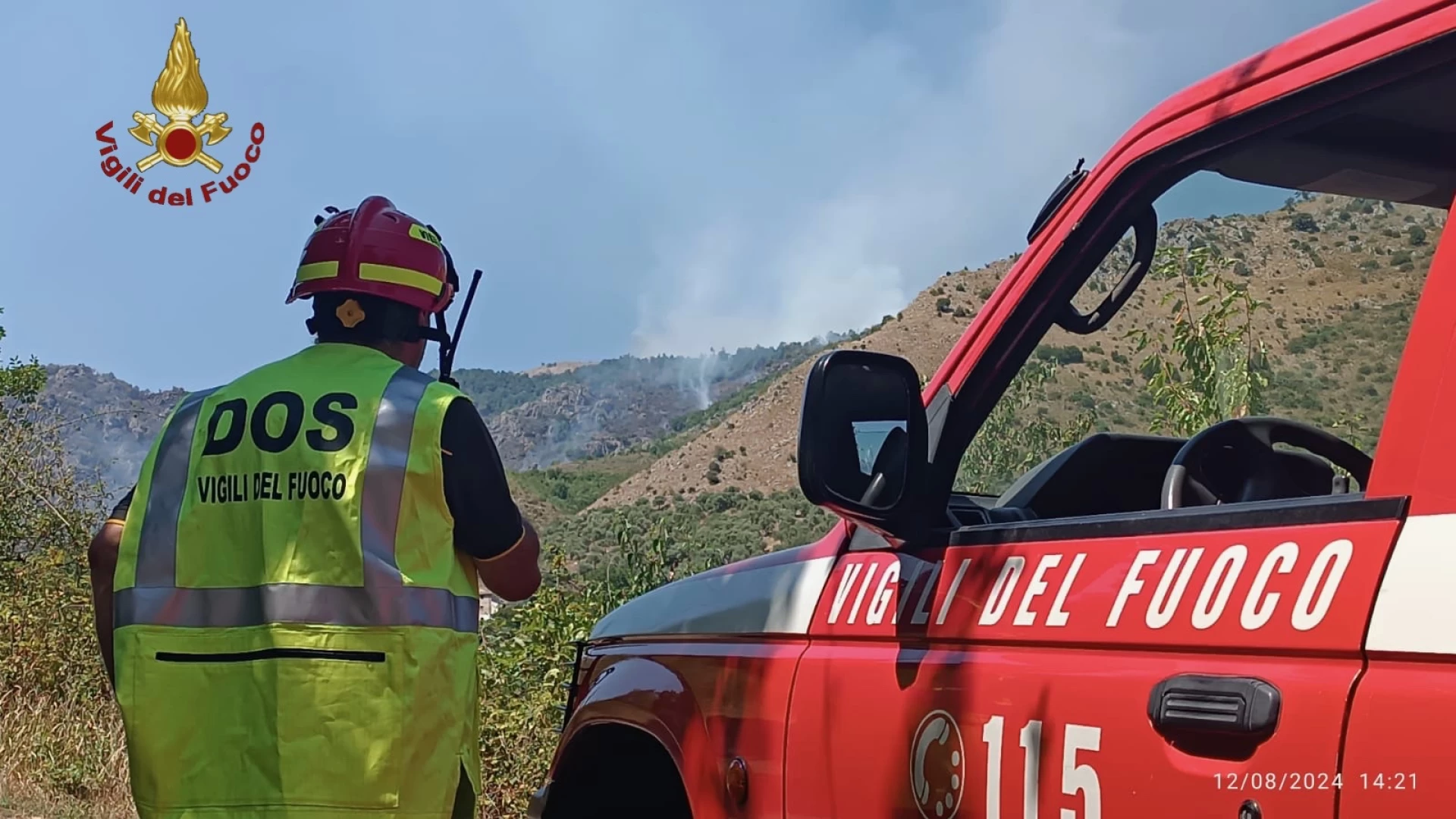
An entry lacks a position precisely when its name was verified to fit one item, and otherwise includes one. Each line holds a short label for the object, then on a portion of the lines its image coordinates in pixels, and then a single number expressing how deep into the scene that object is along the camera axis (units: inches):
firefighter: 101.3
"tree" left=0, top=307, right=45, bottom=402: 831.7
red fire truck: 60.0
